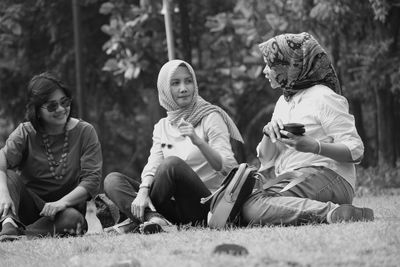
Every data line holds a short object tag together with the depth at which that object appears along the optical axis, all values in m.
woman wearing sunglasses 10.35
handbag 9.27
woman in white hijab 9.66
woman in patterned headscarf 9.08
